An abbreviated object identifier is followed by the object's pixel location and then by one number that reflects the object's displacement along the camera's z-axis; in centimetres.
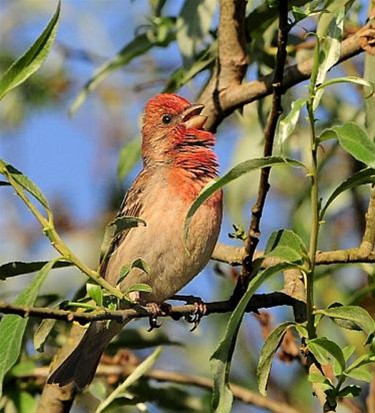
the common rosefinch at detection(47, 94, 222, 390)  977
